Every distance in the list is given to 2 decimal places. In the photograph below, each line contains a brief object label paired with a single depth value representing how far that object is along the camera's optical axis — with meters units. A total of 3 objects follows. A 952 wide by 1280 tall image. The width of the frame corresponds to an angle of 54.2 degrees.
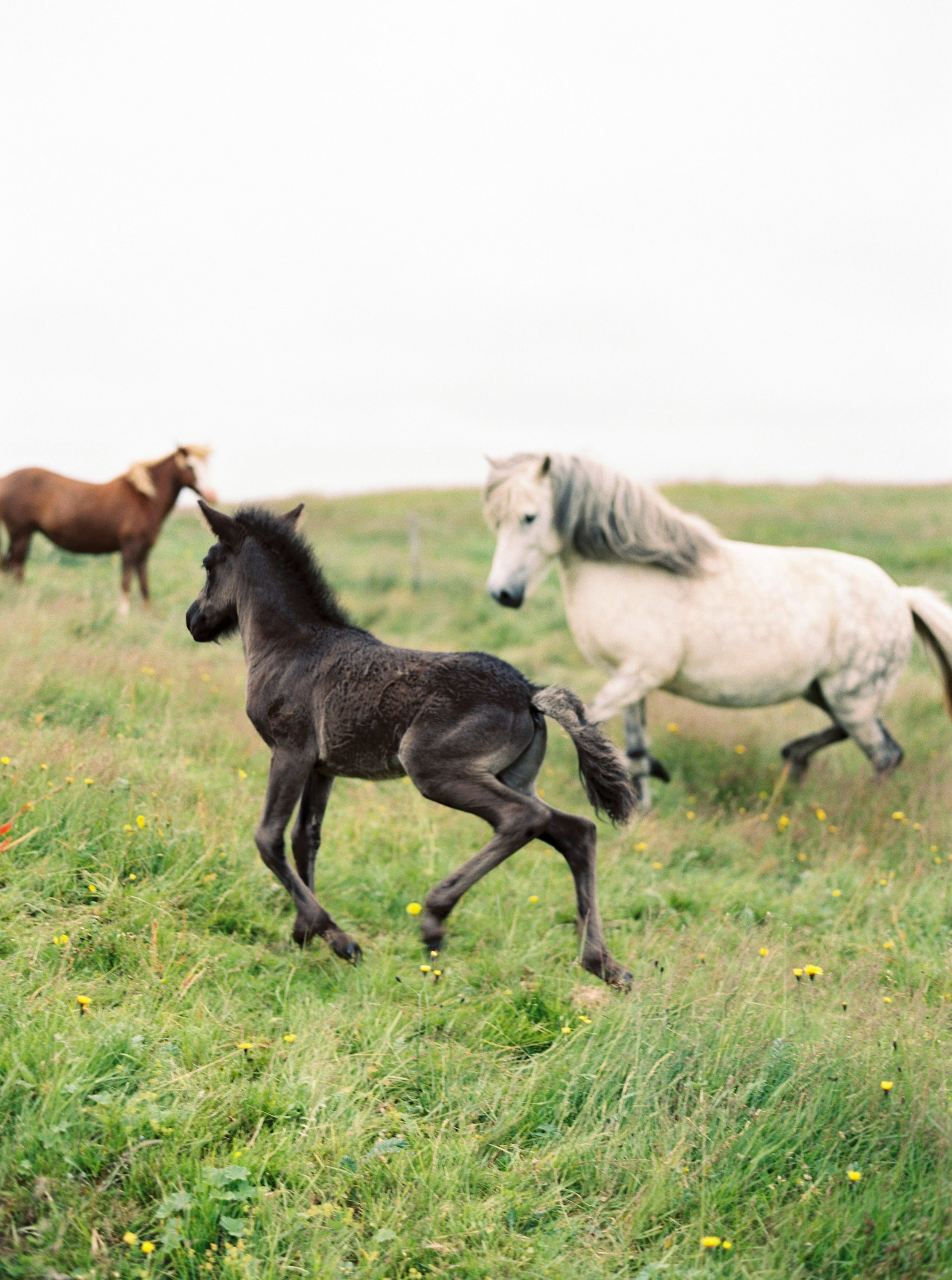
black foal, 3.90
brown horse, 10.25
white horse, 6.70
